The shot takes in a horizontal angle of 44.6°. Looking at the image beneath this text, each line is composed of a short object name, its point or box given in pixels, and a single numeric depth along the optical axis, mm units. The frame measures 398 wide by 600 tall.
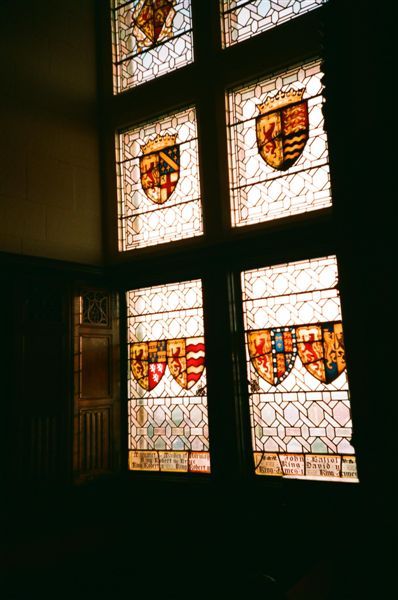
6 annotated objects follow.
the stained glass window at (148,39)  5109
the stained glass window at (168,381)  4508
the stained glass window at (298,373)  3764
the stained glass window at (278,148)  4164
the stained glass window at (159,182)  4871
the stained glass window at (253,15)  4352
